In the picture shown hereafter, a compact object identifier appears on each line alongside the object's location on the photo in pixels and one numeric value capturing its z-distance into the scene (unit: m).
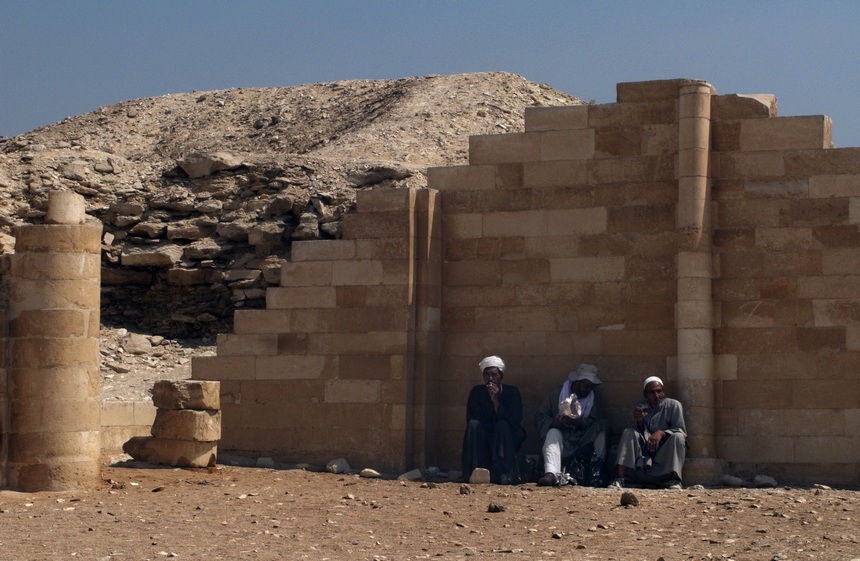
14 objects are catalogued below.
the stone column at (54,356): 12.17
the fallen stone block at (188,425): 13.60
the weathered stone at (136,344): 19.50
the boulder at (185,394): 13.60
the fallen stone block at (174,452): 13.66
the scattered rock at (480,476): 13.27
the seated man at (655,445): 12.95
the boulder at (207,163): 21.19
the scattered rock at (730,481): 13.05
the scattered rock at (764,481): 12.98
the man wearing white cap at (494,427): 13.47
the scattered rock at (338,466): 14.20
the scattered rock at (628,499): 11.69
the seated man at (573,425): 13.28
